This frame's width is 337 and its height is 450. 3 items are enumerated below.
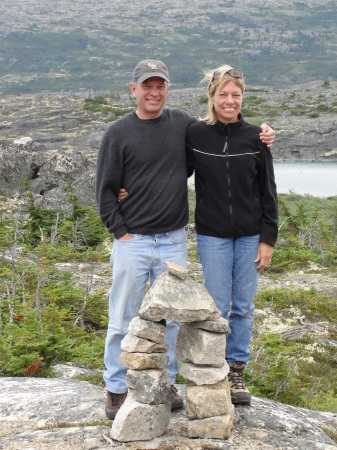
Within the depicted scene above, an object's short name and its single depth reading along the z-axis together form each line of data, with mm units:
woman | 5965
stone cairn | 5621
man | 5824
